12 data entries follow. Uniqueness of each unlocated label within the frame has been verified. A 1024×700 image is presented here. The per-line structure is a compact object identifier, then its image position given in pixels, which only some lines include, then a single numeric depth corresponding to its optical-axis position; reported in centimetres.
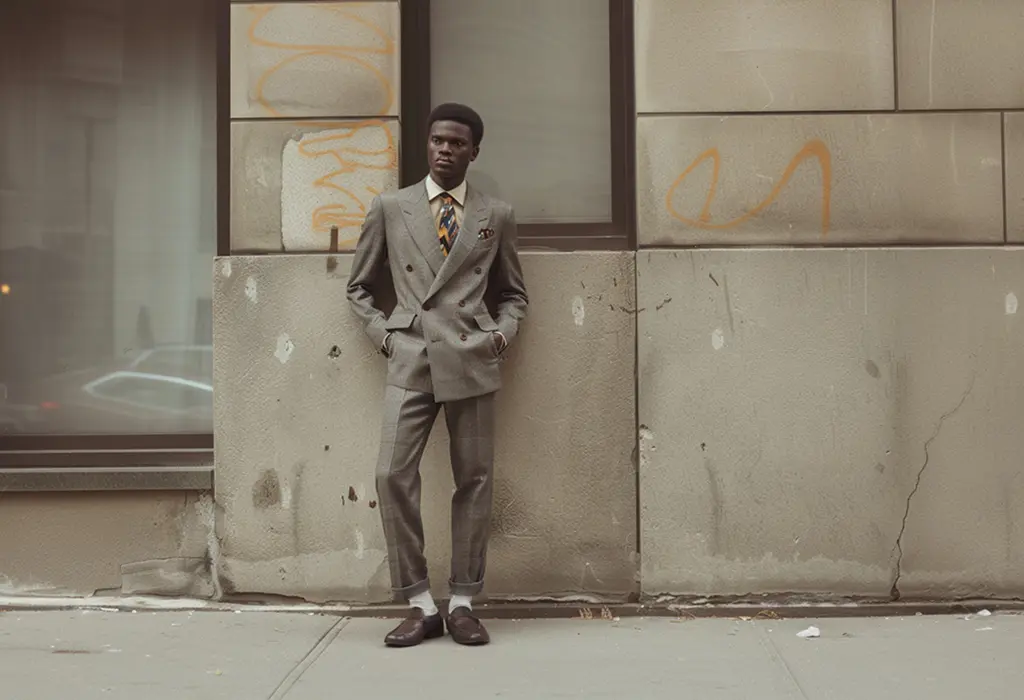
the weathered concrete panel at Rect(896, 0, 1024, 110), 568
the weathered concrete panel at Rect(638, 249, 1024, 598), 562
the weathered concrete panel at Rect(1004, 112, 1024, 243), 568
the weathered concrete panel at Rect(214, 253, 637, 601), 568
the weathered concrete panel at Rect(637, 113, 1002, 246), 568
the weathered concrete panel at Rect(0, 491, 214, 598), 577
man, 512
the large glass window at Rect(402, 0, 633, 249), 602
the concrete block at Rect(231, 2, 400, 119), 573
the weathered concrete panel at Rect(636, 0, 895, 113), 571
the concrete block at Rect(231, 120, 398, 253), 570
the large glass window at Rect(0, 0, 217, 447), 618
